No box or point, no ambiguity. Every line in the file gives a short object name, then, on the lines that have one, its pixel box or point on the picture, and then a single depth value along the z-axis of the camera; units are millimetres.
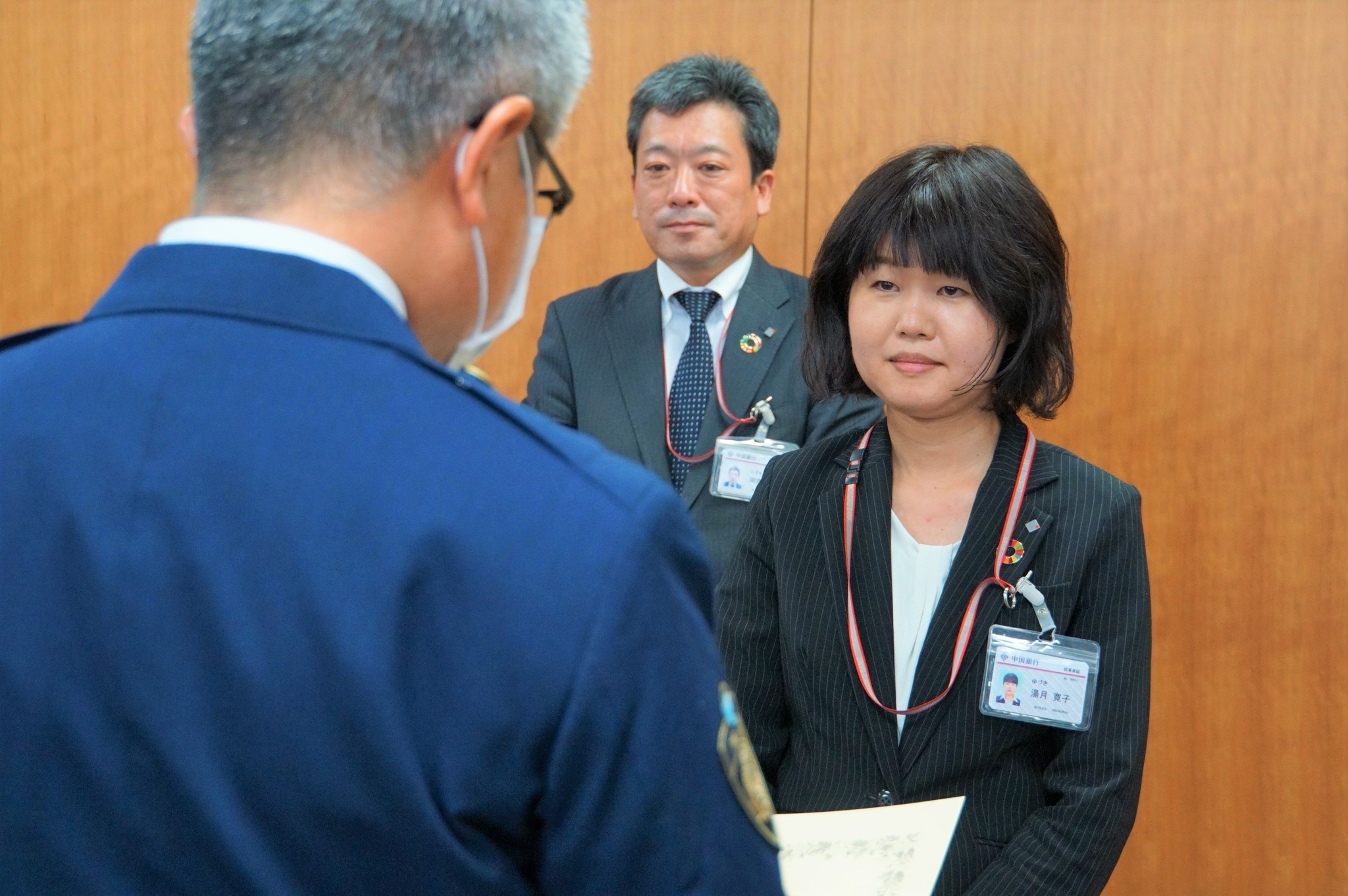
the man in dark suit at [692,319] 2701
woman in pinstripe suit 1615
